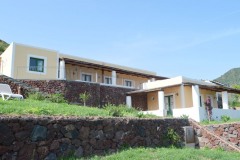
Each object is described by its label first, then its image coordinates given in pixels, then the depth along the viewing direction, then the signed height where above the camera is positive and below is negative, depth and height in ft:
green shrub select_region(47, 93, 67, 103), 43.61 +1.93
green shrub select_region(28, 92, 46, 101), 41.25 +2.25
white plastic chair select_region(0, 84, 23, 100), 35.61 +2.60
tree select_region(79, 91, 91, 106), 53.06 +2.77
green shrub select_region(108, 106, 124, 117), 29.61 -0.95
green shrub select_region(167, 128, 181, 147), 31.85 -4.89
